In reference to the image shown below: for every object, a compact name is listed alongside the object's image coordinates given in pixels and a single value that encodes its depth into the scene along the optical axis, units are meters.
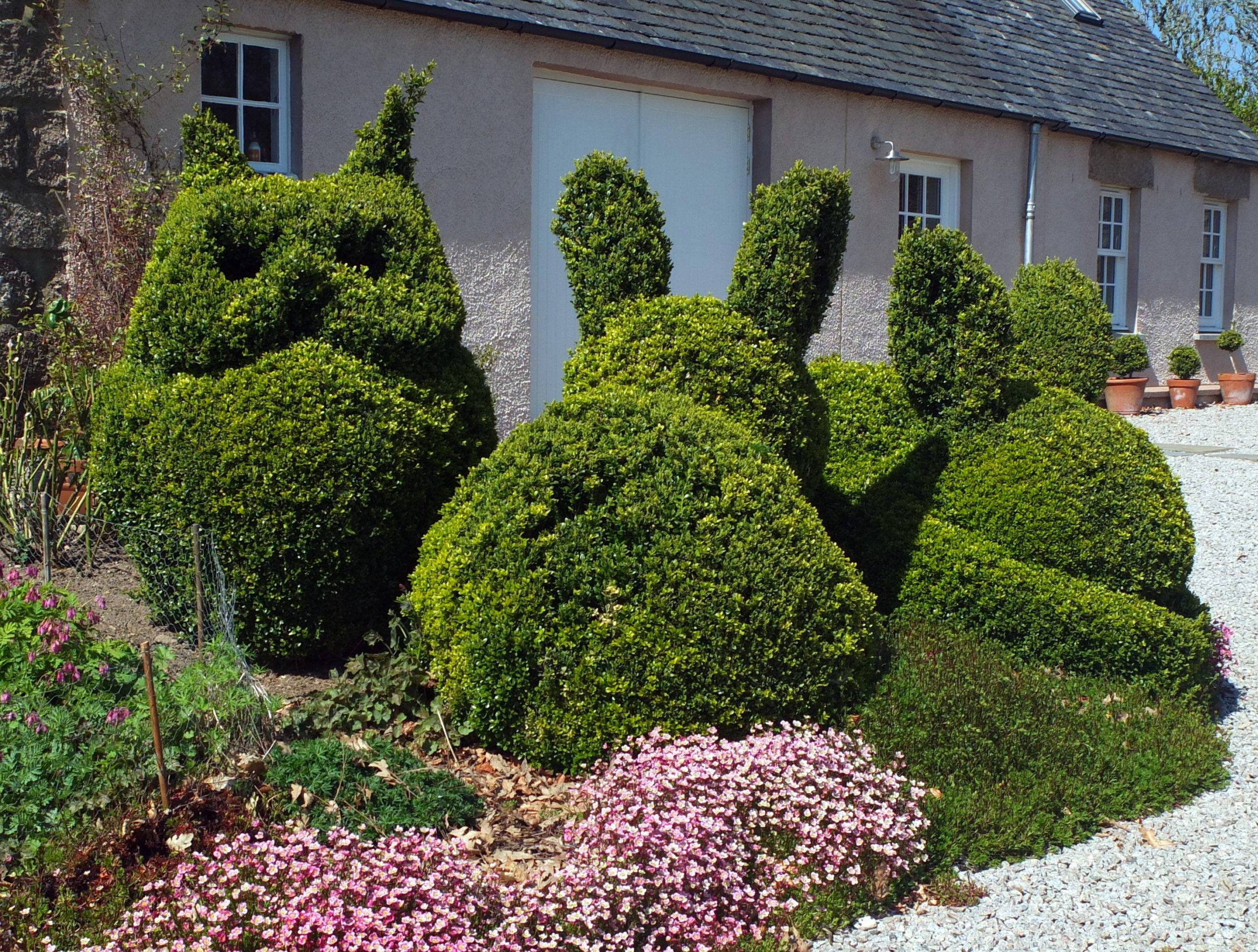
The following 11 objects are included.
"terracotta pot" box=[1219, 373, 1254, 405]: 16.02
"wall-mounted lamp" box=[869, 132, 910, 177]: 11.41
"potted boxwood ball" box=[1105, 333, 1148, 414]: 14.58
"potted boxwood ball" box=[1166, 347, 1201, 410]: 15.38
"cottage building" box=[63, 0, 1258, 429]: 8.18
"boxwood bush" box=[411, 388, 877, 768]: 4.14
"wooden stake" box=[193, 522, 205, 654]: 4.40
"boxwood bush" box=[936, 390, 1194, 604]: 5.43
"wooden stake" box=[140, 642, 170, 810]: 3.44
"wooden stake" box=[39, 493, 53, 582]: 5.13
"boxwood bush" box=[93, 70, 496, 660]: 4.66
